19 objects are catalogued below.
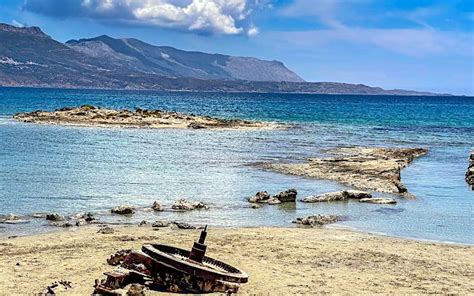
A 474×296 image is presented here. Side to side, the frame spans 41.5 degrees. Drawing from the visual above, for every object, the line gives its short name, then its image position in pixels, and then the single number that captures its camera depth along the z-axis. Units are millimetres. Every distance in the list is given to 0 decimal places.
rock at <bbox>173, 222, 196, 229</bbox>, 20500
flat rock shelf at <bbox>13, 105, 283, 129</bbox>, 67625
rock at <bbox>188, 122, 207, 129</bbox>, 67312
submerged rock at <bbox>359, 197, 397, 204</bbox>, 26062
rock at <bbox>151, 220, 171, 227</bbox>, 20516
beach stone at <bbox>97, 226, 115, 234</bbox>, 19106
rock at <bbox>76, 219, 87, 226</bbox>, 20422
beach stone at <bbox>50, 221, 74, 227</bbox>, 20141
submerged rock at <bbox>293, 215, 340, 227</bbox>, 21797
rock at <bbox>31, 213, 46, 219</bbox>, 21359
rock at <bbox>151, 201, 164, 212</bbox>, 23406
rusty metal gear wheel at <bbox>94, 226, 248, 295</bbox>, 13258
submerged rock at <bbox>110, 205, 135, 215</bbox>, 22547
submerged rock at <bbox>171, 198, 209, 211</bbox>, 23688
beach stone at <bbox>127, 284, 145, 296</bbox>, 12859
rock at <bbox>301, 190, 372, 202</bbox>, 26156
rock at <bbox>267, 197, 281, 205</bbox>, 25439
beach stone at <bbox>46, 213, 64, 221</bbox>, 20933
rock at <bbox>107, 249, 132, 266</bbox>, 15227
